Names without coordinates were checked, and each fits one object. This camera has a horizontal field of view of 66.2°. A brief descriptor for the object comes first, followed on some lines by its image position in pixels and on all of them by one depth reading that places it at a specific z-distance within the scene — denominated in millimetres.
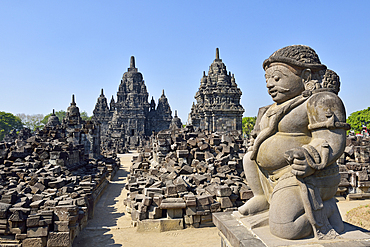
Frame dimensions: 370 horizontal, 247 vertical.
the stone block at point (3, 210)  4953
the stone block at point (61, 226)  5049
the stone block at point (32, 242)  4914
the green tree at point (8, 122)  56725
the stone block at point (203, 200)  6125
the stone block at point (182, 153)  9422
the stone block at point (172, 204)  6017
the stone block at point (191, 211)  6043
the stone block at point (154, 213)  6125
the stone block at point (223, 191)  6352
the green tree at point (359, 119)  41781
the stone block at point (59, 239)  4961
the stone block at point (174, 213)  6098
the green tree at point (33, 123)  77688
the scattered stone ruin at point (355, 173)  8289
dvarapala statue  2641
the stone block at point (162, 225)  6012
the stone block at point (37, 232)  4957
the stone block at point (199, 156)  9352
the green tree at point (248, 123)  57131
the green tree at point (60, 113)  85244
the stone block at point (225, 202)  6289
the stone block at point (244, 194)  6691
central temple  45122
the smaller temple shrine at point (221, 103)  23578
